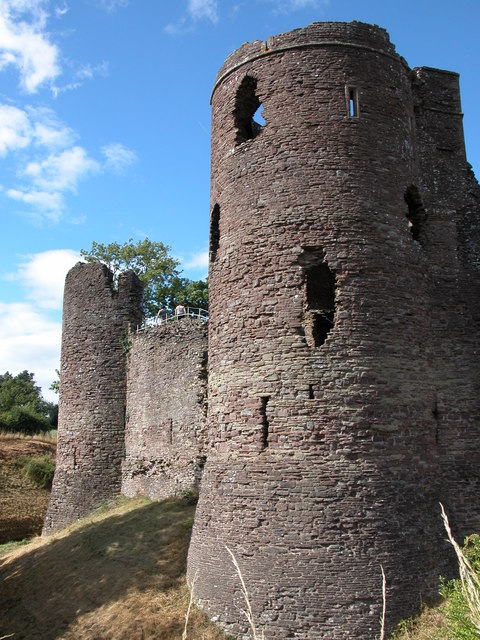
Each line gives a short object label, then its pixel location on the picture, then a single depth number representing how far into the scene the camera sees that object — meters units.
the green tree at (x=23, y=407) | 42.12
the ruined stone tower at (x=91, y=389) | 20.36
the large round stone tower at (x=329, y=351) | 10.16
